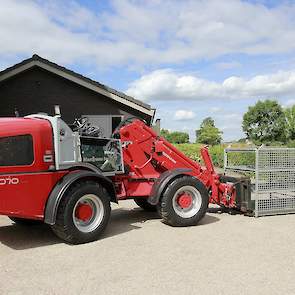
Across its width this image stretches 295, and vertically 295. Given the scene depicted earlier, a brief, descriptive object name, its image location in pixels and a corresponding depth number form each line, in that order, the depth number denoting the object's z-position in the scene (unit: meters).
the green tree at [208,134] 74.24
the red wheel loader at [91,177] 4.89
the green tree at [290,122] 52.54
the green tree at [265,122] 55.63
